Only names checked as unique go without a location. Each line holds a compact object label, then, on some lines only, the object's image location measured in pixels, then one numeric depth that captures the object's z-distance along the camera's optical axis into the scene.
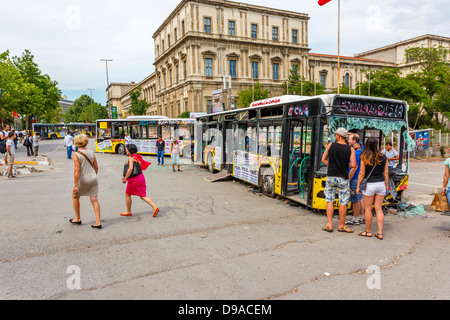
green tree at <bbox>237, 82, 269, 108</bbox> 44.22
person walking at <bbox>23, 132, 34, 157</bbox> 22.47
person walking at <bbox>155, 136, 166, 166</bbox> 16.87
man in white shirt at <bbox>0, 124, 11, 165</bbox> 16.85
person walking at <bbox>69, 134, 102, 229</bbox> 5.96
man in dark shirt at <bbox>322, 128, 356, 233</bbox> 5.86
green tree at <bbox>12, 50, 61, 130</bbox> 33.97
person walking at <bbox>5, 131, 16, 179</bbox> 12.13
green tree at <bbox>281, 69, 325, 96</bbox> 46.62
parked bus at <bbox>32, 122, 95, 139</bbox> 55.19
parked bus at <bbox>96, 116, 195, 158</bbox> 22.77
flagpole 19.10
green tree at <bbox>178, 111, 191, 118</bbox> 47.72
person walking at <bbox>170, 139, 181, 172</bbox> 15.16
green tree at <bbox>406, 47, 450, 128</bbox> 35.31
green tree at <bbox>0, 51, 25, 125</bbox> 27.72
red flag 11.06
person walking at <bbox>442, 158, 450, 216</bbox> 5.69
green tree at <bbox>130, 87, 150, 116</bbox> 60.69
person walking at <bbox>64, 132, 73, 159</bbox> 20.48
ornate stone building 50.12
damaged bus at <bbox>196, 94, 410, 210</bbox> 6.93
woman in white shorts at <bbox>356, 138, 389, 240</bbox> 5.58
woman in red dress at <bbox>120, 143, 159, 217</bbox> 6.83
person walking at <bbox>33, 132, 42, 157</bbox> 21.83
